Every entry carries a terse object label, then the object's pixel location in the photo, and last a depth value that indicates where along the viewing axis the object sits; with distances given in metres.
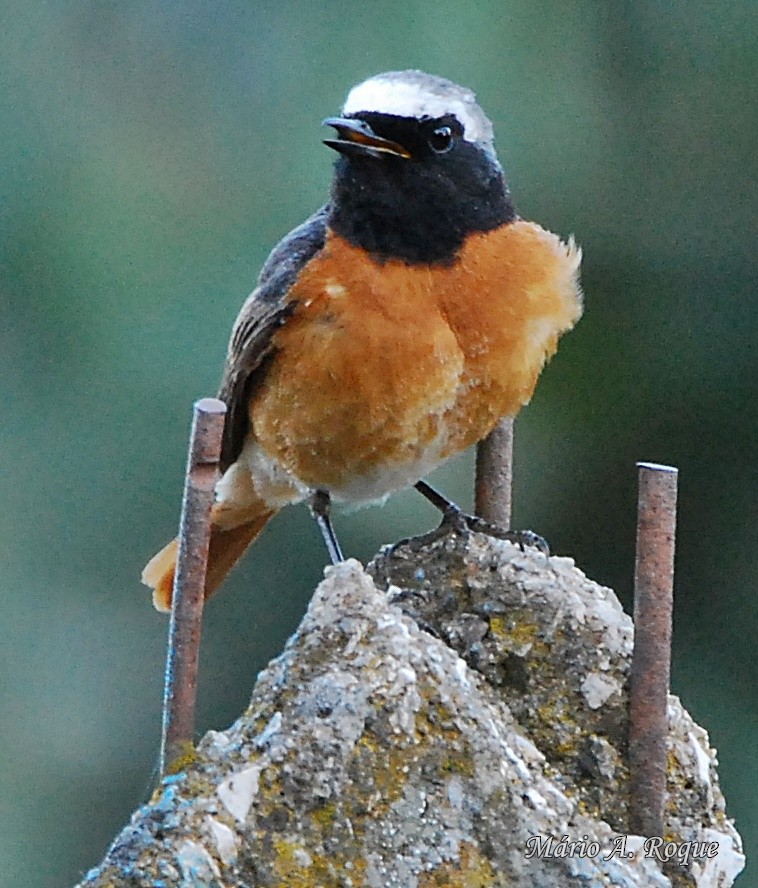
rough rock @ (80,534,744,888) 4.13
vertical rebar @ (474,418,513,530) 5.94
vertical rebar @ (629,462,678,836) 4.54
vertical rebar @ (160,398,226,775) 4.32
